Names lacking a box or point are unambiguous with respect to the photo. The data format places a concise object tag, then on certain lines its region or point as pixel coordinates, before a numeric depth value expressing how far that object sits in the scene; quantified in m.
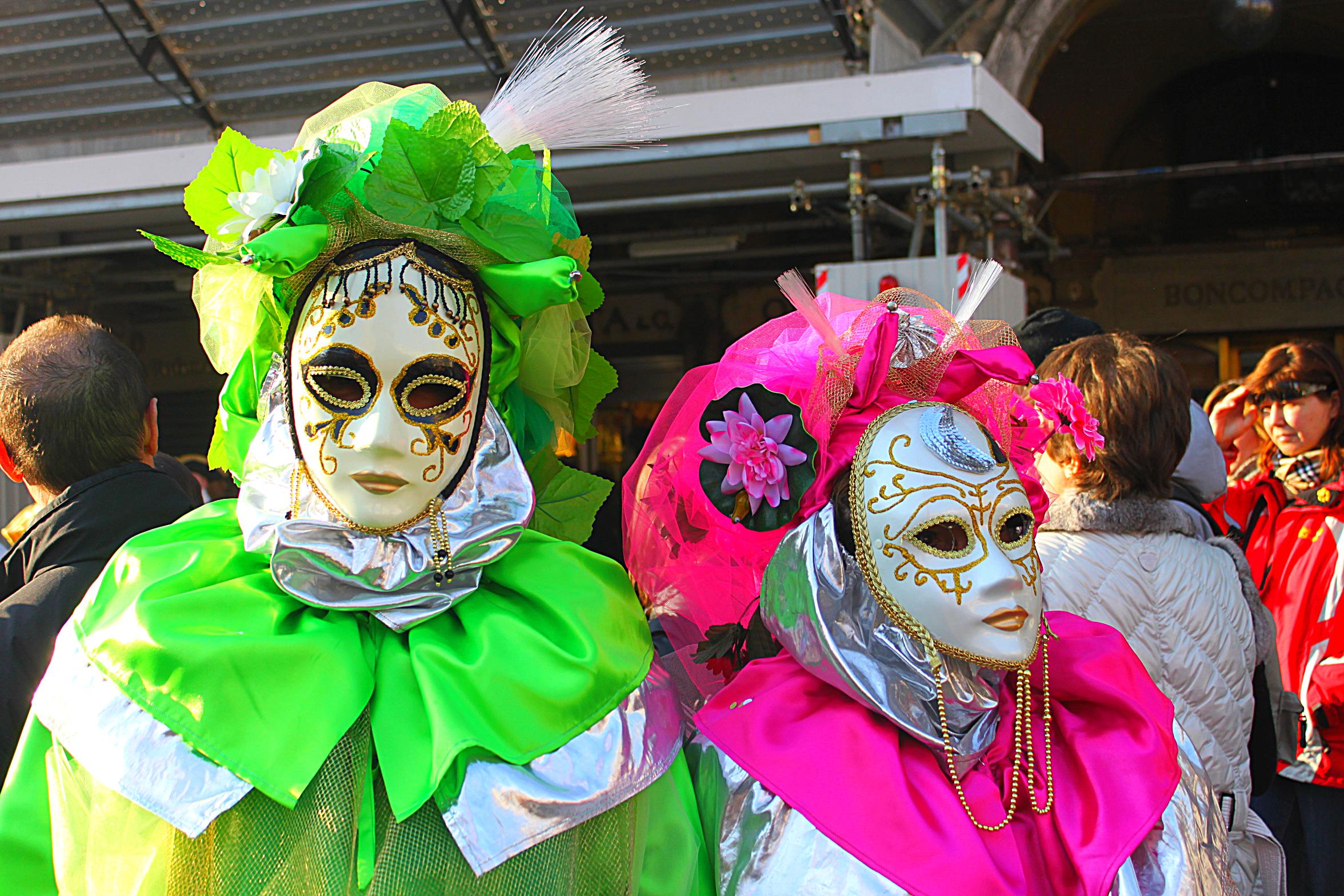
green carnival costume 1.39
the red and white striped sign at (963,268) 3.90
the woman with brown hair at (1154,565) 2.06
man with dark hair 1.88
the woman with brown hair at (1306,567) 2.83
